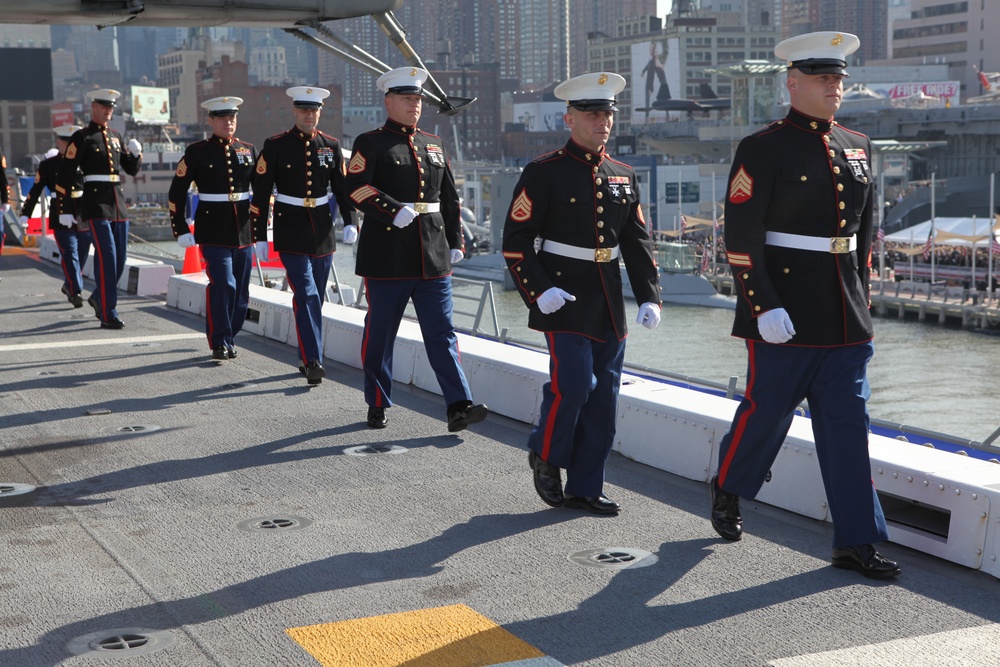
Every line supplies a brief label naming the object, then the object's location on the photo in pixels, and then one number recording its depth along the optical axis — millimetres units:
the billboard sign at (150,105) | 150250
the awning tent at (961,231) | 53531
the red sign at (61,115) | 150500
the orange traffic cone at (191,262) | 15173
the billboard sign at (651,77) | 170000
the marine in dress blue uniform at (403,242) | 7059
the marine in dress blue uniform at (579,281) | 5516
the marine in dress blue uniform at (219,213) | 9859
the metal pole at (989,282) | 53350
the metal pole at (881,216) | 59488
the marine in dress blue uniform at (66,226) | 13629
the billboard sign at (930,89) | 126562
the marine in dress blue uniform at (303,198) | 8898
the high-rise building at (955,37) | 135250
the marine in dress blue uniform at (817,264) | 4715
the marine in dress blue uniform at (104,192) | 11523
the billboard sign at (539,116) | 179625
